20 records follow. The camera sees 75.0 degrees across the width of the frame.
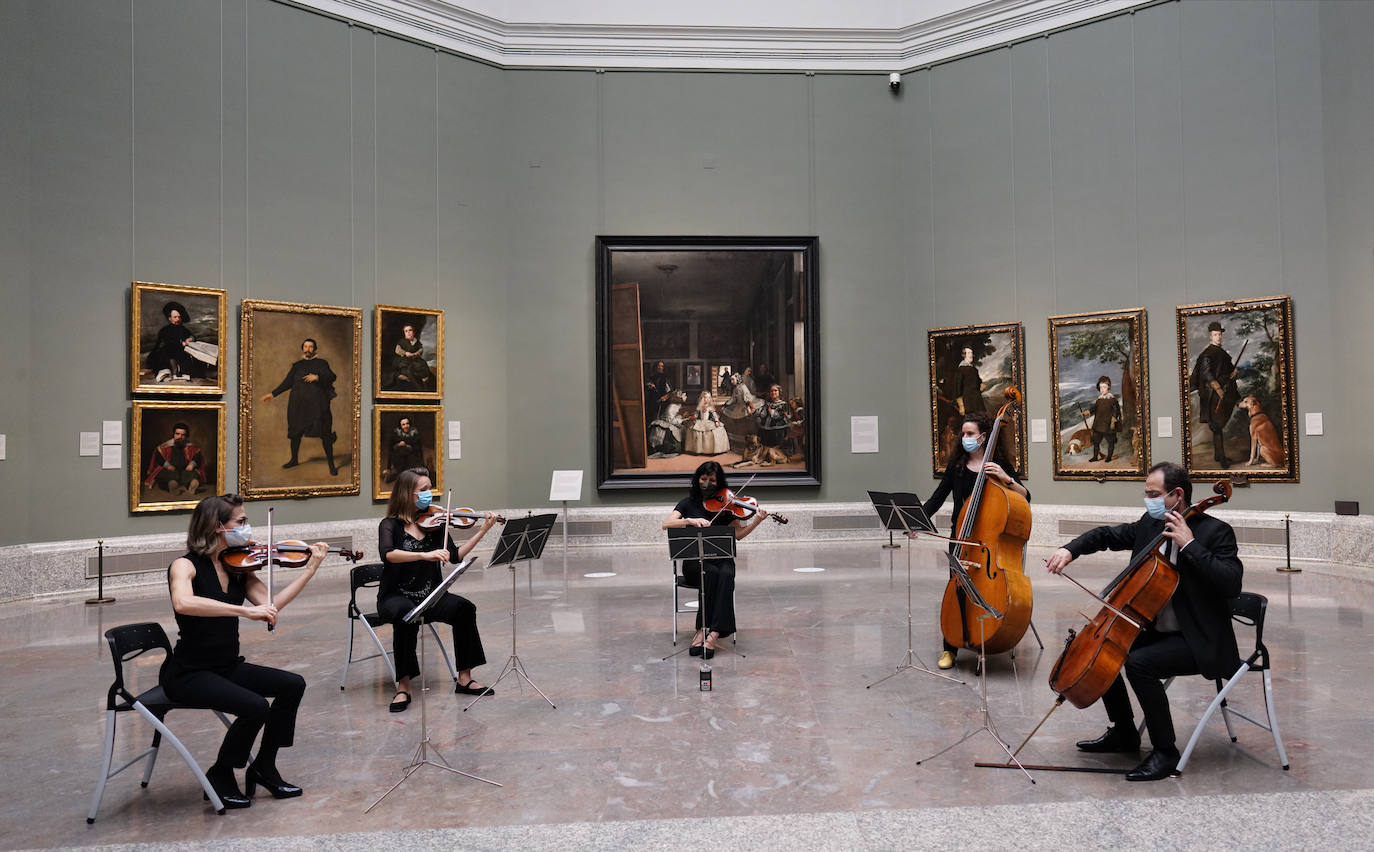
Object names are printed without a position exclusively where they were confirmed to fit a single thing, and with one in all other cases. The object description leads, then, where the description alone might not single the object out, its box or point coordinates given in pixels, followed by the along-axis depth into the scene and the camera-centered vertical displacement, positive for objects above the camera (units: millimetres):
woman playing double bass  6538 -204
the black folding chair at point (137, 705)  4129 -1210
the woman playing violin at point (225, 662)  4254 -1050
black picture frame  14148 +1676
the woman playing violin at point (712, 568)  7051 -1041
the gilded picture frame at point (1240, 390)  11484 +575
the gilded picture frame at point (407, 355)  12797 +1316
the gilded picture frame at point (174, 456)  10727 -92
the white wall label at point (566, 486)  12789 -622
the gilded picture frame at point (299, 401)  11625 +617
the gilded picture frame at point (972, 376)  13609 +954
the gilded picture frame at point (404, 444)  12727 +15
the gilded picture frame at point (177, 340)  10727 +1333
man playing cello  4339 -969
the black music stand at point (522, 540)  5863 -653
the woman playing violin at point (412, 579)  6023 -945
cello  4309 -890
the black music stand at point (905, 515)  6465 -574
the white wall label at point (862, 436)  14609 +36
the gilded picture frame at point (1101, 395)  12531 +577
